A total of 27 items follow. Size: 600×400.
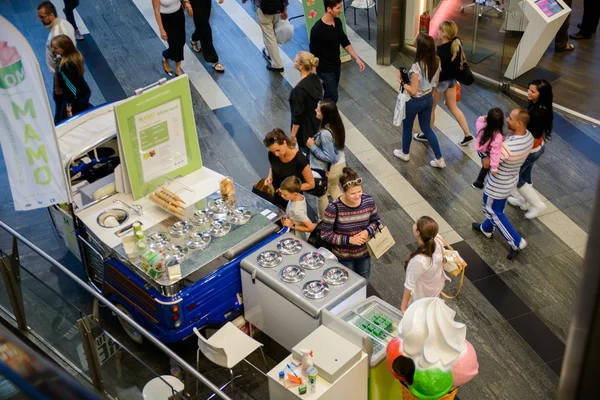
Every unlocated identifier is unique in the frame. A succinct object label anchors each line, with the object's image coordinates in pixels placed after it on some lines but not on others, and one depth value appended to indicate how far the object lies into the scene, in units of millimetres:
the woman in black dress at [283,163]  5887
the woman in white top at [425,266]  4863
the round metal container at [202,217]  5884
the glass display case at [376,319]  4836
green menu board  5934
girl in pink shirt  6350
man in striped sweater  6168
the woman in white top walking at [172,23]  9516
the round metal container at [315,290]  5039
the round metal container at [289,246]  5488
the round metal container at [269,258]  5371
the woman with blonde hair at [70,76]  7508
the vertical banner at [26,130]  4871
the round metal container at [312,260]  5316
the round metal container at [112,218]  5895
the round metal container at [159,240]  5625
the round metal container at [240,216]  5883
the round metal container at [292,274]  5199
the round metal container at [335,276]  5156
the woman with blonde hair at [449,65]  7738
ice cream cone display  4082
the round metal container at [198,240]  5617
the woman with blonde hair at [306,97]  6953
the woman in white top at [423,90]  7193
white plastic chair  5090
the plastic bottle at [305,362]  4441
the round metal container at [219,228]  5754
